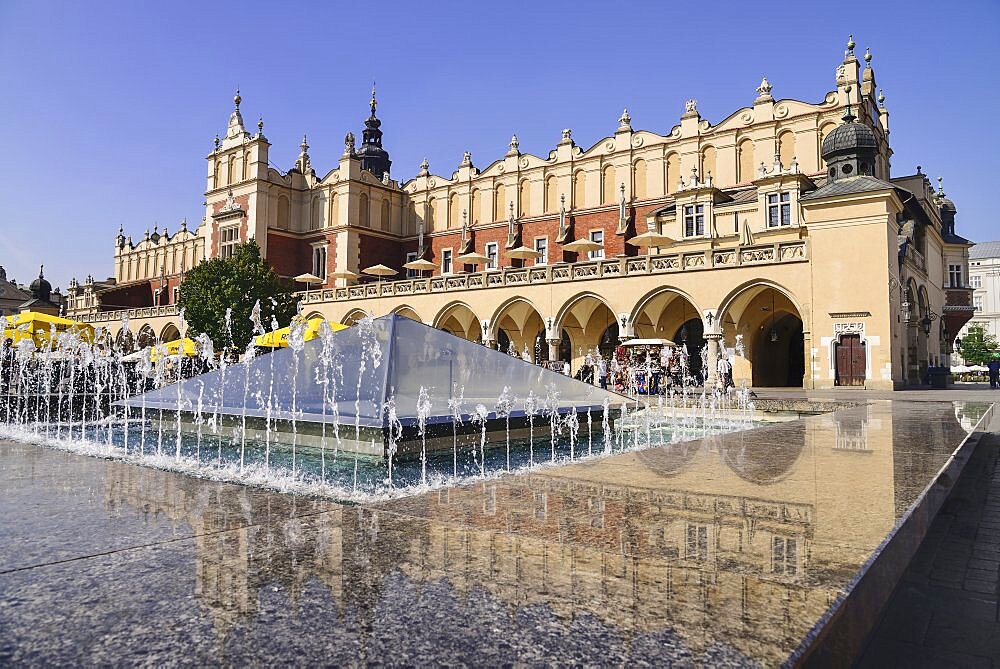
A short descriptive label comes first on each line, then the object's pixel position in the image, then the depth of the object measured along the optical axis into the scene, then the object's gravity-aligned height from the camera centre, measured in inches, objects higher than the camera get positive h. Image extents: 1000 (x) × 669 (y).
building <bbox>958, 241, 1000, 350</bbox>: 2516.0 +299.4
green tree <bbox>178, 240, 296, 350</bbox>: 1115.3 +127.7
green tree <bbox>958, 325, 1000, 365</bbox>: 2108.6 +56.4
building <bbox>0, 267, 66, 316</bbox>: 2416.1 +281.7
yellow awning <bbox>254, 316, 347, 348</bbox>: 711.6 +36.2
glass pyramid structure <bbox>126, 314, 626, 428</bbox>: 324.2 -8.9
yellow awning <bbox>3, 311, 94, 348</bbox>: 705.6 +44.7
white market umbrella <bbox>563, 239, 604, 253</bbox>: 1134.8 +213.3
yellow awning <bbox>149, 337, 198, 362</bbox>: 885.7 +28.0
